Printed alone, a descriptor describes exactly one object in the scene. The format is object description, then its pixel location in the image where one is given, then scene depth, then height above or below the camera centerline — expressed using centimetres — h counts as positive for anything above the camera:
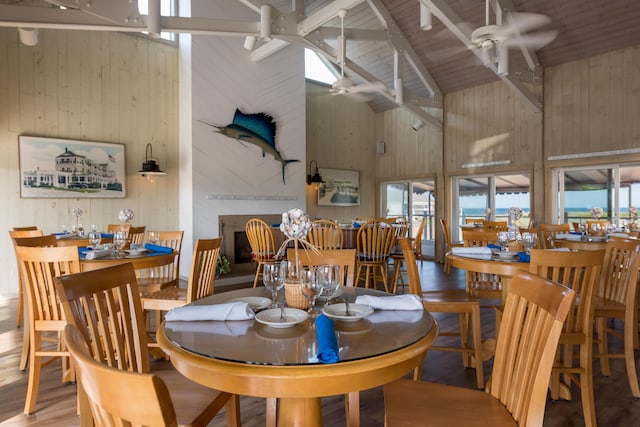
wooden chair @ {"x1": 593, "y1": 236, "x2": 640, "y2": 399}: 258 -55
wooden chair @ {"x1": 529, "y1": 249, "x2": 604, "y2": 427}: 210 -44
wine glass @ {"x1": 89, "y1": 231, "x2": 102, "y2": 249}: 331 -18
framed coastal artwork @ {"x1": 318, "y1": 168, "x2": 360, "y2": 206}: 931 +68
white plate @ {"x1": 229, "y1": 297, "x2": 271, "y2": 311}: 157 -35
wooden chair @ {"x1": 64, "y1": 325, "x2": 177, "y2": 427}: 55 -25
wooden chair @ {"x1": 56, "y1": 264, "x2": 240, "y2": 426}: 131 -40
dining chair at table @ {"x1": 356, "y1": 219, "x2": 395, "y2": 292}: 498 -36
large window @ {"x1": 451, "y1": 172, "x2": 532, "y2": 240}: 789 +40
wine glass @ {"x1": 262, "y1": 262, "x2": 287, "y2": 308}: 153 -22
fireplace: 684 -47
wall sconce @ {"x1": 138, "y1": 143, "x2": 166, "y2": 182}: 626 +78
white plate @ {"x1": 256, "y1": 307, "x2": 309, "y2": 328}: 130 -35
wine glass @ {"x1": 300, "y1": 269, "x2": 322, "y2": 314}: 144 -25
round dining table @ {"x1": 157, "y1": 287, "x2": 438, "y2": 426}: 102 -38
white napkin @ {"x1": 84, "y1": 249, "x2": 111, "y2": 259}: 291 -27
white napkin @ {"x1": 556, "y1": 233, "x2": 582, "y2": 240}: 434 -23
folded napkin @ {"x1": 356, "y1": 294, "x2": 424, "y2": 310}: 153 -33
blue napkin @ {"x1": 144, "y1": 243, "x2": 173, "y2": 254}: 332 -27
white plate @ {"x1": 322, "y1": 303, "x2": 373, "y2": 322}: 137 -34
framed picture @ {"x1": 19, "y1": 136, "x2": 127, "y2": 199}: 555 +71
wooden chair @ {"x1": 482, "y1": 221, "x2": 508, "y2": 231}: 628 -14
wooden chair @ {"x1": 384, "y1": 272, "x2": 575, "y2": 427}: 113 -54
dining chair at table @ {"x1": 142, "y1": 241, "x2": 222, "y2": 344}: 268 -47
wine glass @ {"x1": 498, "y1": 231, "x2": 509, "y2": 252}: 298 -17
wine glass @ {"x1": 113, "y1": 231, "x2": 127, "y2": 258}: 306 -18
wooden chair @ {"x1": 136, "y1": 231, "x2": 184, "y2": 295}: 337 -57
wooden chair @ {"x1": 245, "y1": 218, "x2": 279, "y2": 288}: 525 -36
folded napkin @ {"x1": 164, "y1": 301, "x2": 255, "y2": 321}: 139 -34
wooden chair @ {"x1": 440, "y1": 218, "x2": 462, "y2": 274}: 682 -35
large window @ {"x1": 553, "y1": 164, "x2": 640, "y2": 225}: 652 +42
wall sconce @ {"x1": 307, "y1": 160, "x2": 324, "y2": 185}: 888 +87
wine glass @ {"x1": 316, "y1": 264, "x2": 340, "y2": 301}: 148 -22
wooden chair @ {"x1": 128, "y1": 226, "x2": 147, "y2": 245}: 467 -21
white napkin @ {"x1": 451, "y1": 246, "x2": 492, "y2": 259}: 284 -27
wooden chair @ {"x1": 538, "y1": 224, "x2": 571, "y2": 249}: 482 -16
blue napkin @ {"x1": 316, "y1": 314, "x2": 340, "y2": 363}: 103 -34
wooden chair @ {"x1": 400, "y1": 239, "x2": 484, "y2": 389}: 256 -57
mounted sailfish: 688 +150
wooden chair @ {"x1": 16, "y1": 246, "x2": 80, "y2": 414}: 230 -44
